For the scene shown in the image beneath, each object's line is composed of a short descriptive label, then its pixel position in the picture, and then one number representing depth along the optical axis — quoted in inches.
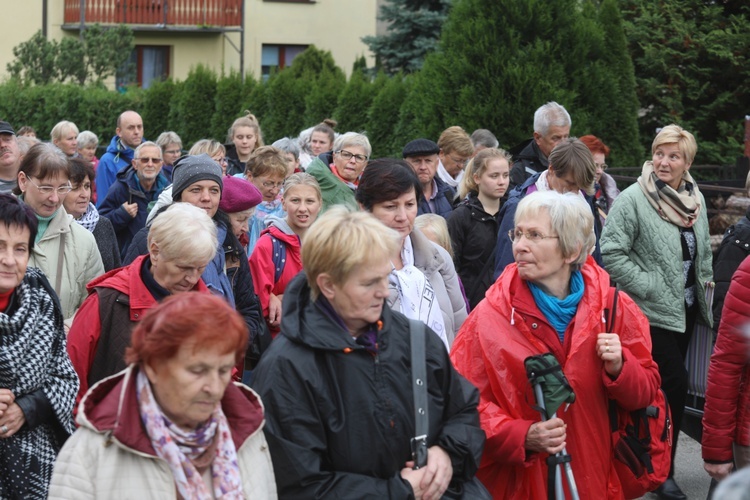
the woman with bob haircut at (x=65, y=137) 517.7
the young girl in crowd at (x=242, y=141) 474.6
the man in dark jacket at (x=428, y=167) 352.5
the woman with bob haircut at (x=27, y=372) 163.6
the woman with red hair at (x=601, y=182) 355.2
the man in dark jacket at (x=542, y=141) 343.6
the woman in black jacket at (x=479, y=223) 311.0
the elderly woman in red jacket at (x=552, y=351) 179.5
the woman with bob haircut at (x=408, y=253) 199.6
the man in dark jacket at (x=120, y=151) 479.2
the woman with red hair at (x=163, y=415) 125.9
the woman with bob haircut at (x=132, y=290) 185.2
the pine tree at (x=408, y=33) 1147.9
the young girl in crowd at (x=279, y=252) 265.6
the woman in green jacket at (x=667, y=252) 281.9
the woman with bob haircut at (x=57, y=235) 226.4
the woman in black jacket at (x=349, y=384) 144.6
